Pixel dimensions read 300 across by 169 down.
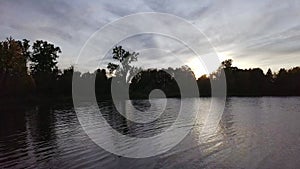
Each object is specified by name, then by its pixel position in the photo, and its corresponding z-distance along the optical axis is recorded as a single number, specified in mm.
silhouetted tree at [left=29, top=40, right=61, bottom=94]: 79557
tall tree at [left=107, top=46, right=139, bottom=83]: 90922
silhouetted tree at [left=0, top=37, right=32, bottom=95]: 59091
